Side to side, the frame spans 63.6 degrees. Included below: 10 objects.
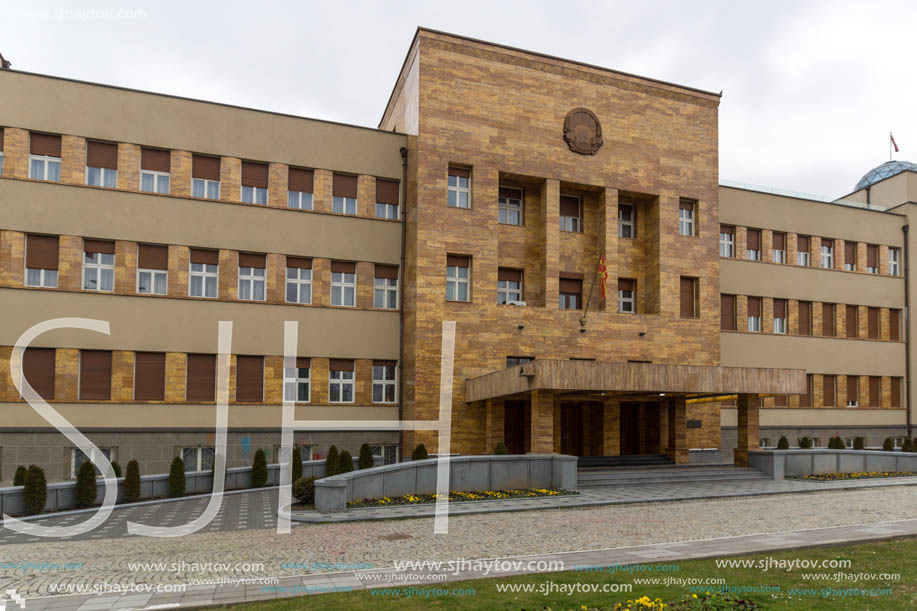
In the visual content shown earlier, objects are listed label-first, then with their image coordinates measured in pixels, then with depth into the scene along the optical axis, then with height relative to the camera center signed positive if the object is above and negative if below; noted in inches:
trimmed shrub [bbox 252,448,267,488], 944.3 -147.7
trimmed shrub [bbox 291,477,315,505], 757.3 -140.1
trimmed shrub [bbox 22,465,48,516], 730.8 -139.2
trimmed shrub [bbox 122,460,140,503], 822.5 -146.2
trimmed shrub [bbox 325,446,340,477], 956.0 -139.2
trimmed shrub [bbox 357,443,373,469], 977.5 -135.5
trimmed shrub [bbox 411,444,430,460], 960.3 -125.4
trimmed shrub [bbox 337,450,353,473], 934.4 -136.0
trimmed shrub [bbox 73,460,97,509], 784.3 -143.3
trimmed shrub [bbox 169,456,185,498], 859.4 -145.1
